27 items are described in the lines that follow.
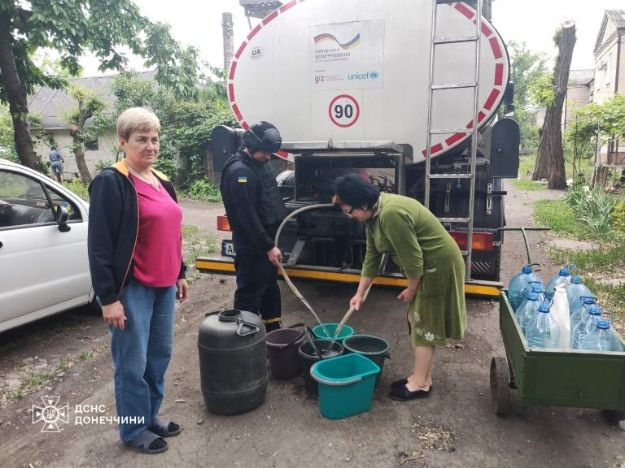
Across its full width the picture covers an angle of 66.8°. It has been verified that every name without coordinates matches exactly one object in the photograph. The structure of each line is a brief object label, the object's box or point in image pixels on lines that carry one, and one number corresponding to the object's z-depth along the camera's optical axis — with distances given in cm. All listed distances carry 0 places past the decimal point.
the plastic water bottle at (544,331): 254
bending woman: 278
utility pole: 2063
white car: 365
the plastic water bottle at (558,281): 297
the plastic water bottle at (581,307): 262
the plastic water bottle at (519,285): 314
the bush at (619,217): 647
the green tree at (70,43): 682
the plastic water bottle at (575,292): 279
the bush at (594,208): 785
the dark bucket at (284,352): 335
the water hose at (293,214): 366
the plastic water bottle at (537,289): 274
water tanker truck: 369
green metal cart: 227
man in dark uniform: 342
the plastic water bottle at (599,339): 246
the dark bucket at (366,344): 328
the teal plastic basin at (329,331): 350
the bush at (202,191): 1474
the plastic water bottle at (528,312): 267
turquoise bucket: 283
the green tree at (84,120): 1673
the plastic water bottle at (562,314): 255
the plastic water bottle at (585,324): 249
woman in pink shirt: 226
